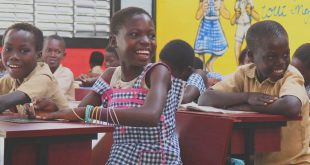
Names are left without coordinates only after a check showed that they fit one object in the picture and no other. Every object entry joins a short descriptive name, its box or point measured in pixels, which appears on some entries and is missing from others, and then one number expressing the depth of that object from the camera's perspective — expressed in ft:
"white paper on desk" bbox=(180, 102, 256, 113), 7.59
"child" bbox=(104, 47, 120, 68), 20.13
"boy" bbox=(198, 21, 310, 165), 7.46
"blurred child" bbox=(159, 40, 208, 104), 11.50
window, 21.48
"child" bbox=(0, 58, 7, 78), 17.56
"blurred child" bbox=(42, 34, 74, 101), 14.28
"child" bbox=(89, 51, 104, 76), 22.50
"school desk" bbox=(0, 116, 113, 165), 5.05
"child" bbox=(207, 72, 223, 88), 16.25
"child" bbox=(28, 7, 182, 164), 5.83
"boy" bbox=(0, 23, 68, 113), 7.68
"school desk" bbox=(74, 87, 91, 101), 13.44
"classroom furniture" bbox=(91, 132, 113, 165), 7.52
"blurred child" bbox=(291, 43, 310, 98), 10.43
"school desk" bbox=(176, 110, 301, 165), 6.98
